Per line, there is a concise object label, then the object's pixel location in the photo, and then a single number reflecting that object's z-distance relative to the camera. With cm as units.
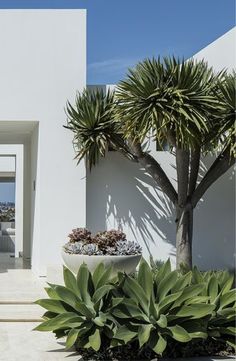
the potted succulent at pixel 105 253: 744
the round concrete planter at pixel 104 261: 742
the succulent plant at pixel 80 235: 823
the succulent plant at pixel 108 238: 774
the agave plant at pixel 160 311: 504
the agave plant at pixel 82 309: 522
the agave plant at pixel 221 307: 555
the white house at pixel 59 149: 953
